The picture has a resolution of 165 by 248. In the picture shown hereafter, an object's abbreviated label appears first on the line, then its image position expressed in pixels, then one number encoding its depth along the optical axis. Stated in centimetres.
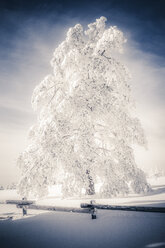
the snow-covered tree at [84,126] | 970
